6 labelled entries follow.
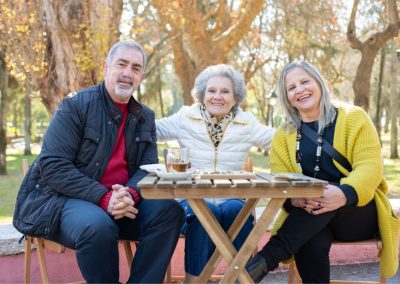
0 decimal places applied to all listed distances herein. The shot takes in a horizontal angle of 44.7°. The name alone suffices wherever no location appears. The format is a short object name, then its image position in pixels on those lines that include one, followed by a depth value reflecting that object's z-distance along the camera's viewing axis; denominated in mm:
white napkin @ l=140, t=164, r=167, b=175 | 2615
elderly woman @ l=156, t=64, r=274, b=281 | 3572
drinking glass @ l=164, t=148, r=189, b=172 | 2574
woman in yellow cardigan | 2771
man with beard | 2635
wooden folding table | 2250
